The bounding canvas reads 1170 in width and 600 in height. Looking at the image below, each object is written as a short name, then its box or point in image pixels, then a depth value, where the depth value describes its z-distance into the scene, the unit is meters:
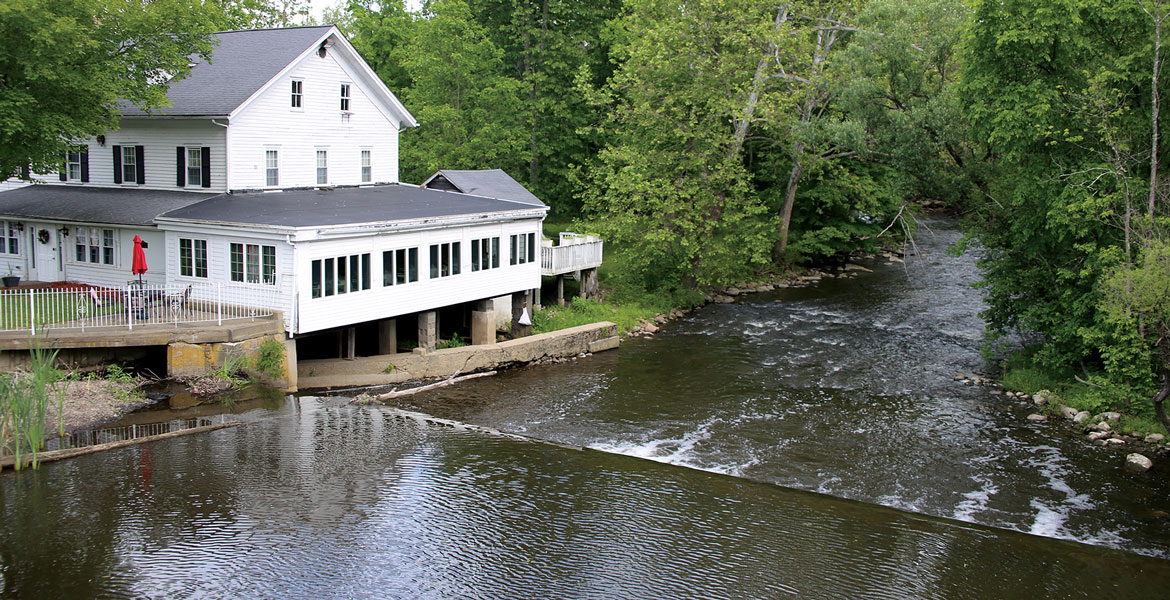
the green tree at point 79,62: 24.72
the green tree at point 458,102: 47.44
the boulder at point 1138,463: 21.52
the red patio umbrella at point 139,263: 25.80
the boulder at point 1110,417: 24.27
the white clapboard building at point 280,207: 25.94
